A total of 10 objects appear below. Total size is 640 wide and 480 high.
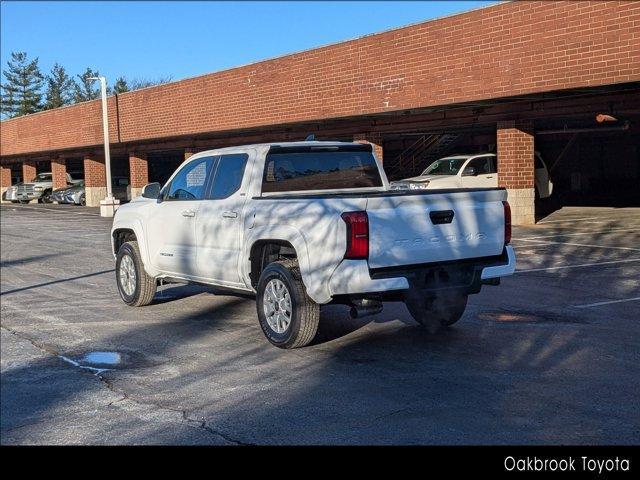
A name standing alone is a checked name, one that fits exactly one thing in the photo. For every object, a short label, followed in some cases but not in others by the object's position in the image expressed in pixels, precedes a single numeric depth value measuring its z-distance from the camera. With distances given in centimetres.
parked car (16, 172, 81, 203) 5062
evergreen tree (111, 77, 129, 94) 9775
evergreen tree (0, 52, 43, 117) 9112
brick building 1772
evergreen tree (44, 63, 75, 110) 9669
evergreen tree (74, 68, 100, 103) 9769
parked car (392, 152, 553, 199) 2314
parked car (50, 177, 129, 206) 4388
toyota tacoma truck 722
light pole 3316
